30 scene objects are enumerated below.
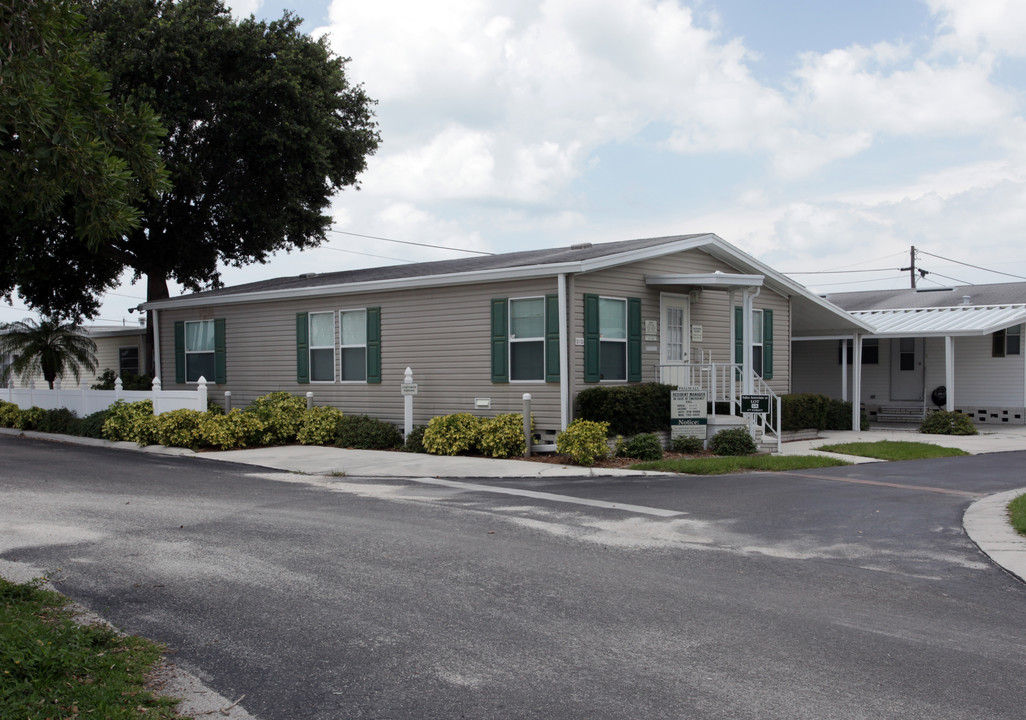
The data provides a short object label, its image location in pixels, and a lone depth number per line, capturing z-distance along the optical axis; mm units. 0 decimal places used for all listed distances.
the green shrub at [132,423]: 17562
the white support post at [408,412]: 16531
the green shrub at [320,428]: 17562
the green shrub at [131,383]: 24609
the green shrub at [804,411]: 18953
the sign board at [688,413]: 15664
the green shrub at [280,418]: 17812
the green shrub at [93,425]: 19203
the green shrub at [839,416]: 21355
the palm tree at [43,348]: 24125
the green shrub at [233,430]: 16766
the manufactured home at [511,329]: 15430
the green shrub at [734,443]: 15414
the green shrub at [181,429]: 16906
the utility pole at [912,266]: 49906
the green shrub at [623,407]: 14938
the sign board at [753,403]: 15305
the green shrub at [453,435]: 15484
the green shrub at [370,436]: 16875
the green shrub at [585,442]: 14016
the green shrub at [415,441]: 16328
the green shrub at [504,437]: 15055
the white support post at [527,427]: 15031
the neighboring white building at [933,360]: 23172
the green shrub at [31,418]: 21438
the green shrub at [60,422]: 20167
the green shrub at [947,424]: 20641
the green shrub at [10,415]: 22266
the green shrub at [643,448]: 14492
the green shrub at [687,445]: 15633
